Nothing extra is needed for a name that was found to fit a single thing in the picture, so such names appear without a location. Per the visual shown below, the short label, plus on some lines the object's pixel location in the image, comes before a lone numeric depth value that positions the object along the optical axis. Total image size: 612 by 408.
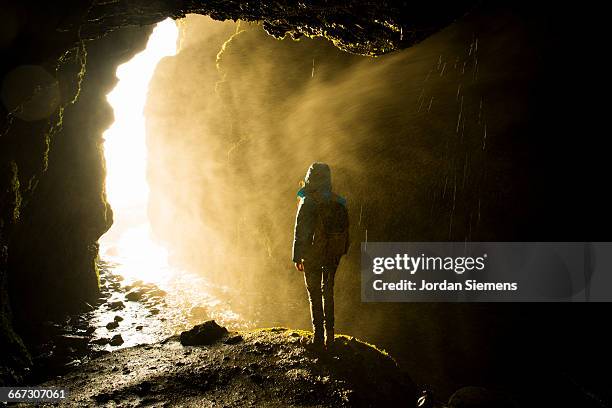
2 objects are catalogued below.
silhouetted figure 4.18
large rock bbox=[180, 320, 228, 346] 5.17
